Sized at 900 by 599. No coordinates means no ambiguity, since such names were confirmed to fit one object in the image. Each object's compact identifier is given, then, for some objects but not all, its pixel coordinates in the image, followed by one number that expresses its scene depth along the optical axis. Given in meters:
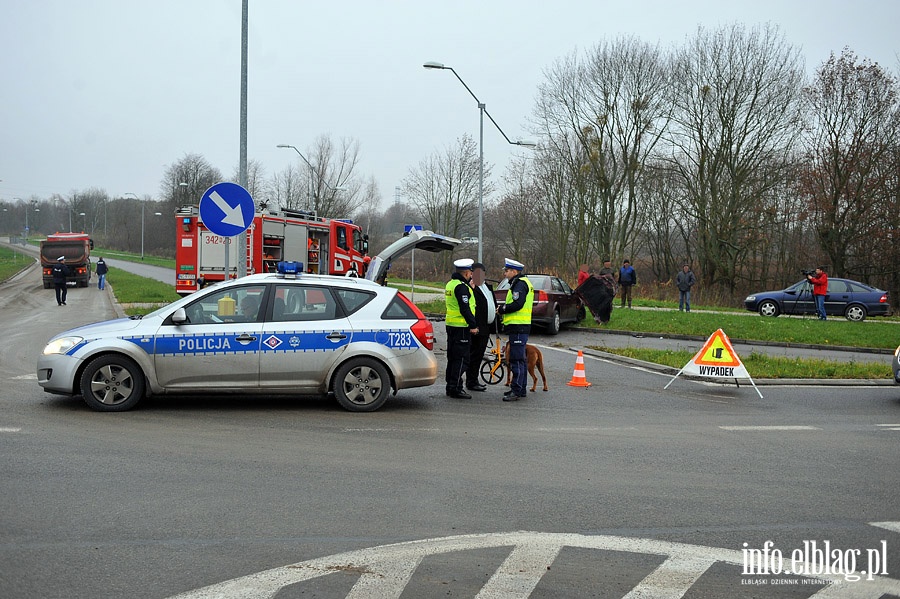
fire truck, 23.91
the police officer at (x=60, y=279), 28.61
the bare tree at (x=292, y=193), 53.69
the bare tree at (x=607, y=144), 44.00
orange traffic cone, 12.12
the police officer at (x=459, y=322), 10.56
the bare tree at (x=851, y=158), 38.38
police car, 8.84
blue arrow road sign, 11.60
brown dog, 11.45
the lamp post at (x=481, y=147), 26.02
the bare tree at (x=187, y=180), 85.93
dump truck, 43.84
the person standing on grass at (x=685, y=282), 27.83
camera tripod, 29.03
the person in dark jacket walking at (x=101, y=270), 40.81
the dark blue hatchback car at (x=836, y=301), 28.09
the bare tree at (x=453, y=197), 59.19
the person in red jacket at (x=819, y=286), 26.06
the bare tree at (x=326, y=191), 49.56
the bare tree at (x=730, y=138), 40.16
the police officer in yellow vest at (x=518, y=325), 10.72
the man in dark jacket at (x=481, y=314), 10.96
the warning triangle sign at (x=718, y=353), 12.16
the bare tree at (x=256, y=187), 58.30
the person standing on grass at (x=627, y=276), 27.84
